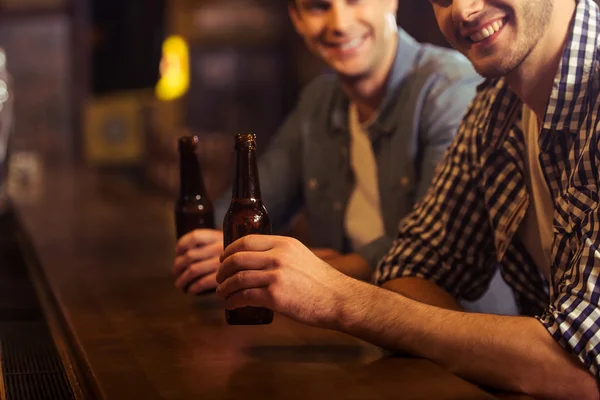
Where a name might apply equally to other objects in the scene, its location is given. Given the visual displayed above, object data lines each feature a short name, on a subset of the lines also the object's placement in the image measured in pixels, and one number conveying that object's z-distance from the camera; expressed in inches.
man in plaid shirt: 41.4
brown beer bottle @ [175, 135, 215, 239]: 59.0
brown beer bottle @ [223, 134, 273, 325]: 47.3
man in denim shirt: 74.6
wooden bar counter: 38.7
